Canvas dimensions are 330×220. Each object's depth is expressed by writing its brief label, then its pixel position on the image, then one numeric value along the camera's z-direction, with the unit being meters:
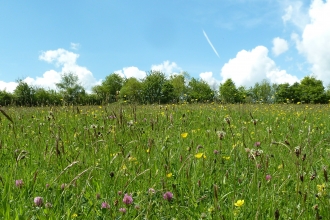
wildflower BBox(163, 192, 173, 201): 2.05
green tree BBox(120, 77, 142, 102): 68.50
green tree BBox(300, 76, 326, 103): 60.91
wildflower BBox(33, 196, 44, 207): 1.95
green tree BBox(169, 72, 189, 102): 63.33
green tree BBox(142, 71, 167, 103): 61.16
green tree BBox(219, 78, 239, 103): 66.32
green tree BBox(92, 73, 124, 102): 81.94
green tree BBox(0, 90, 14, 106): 57.66
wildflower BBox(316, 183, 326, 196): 2.15
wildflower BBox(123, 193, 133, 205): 1.88
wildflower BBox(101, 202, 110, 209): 1.97
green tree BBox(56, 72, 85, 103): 79.75
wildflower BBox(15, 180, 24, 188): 2.29
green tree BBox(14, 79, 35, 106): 54.66
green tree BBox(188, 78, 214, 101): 66.38
